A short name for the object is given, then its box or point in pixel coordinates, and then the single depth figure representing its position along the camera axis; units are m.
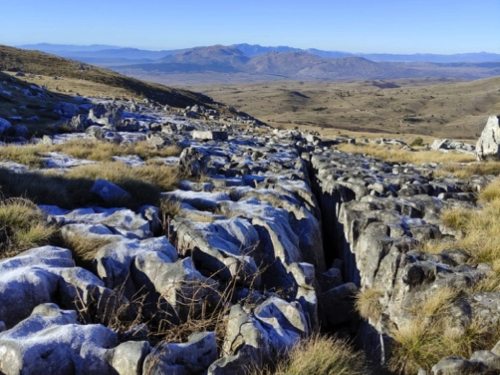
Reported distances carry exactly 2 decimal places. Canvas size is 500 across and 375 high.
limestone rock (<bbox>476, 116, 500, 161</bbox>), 25.02
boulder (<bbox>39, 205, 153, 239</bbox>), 8.71
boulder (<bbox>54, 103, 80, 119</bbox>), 29.48
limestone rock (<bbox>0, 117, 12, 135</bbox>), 19.98
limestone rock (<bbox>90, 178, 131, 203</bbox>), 11.05
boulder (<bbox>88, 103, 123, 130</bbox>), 26.31
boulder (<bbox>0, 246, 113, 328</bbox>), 6.02
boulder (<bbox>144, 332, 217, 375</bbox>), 4.98
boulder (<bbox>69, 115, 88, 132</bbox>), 24.30
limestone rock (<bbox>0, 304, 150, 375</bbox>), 4.82
